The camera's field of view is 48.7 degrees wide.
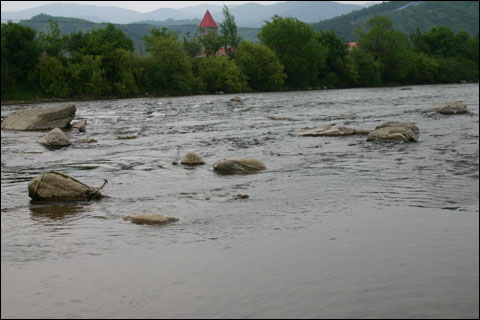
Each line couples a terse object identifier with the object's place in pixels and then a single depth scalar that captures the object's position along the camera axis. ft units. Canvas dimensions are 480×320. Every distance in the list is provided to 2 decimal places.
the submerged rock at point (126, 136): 76.30
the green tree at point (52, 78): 211.61
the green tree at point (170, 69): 232.53
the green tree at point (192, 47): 285.84
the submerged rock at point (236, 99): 162.08
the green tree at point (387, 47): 284.20
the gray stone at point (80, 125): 87.81
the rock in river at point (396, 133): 61.87
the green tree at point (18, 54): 212.64
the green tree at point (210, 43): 293.64
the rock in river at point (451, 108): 94.07
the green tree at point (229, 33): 303.89
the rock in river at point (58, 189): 35.60
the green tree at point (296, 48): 271.69
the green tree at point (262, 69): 254.27
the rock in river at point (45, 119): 88.79
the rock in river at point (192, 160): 51.47
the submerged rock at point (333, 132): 70.64
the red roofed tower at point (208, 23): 535.93
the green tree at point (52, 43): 234.46
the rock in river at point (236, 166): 46.24
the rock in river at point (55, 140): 67.15
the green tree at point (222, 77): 237.04
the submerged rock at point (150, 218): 29.48
